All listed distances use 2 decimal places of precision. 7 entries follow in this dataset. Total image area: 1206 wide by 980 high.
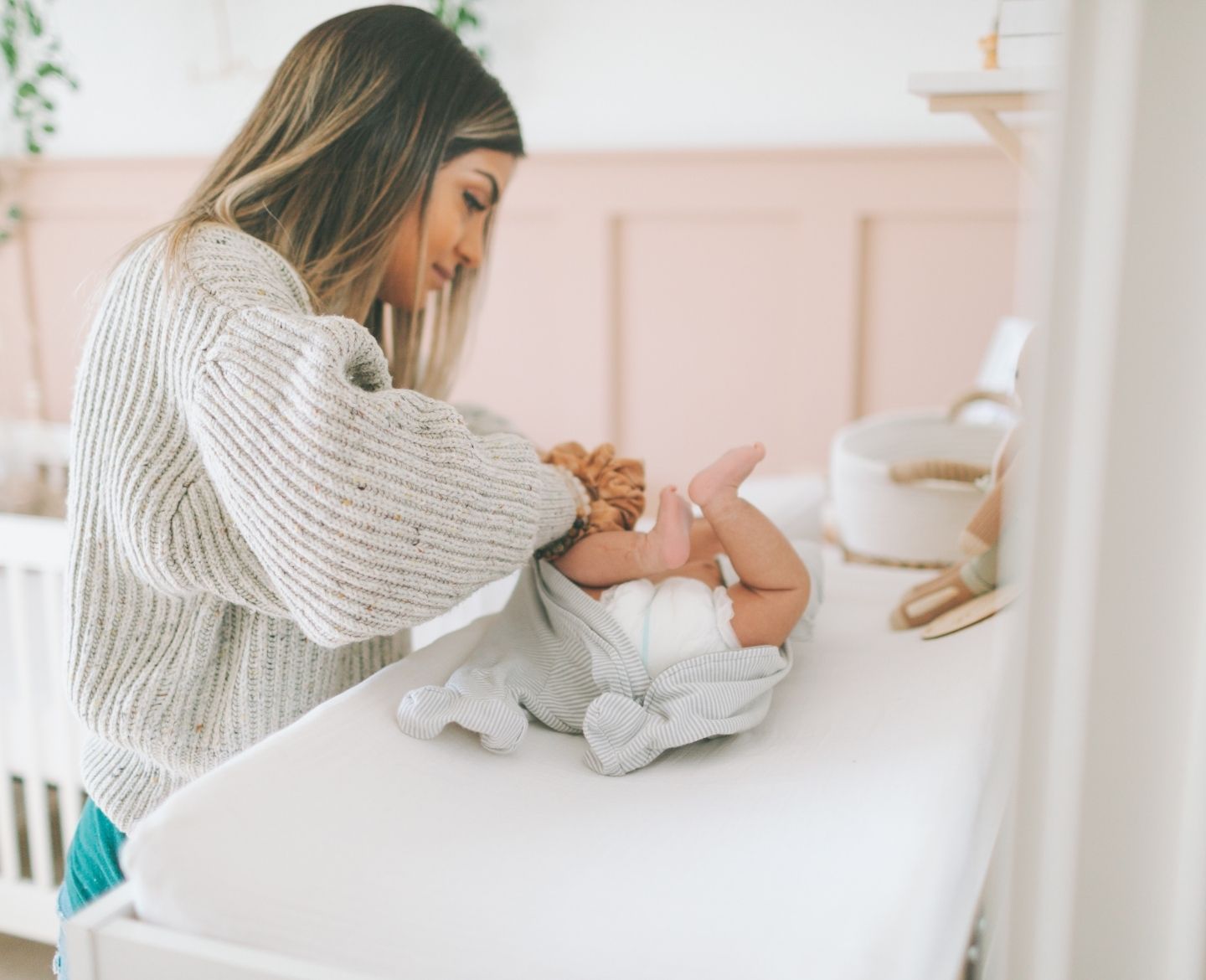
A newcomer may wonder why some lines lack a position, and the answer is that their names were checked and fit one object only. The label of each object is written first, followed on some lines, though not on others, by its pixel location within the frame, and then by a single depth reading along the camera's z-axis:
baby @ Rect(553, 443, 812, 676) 0.75
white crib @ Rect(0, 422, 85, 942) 1.30
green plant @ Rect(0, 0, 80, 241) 2.65
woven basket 1.30
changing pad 0.49
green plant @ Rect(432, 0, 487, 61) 2.46
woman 0.60
